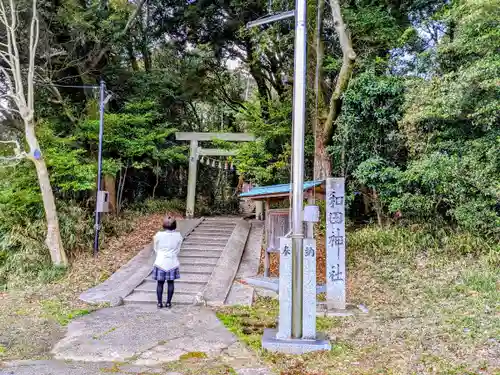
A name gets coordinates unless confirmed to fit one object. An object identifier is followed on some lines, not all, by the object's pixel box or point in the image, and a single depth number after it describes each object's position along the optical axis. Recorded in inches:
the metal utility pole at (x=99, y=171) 311.4
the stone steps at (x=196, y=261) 232.1
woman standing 207.0
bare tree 268.1
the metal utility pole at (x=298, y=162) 153.7
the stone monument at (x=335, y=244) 209.3
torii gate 464.1
